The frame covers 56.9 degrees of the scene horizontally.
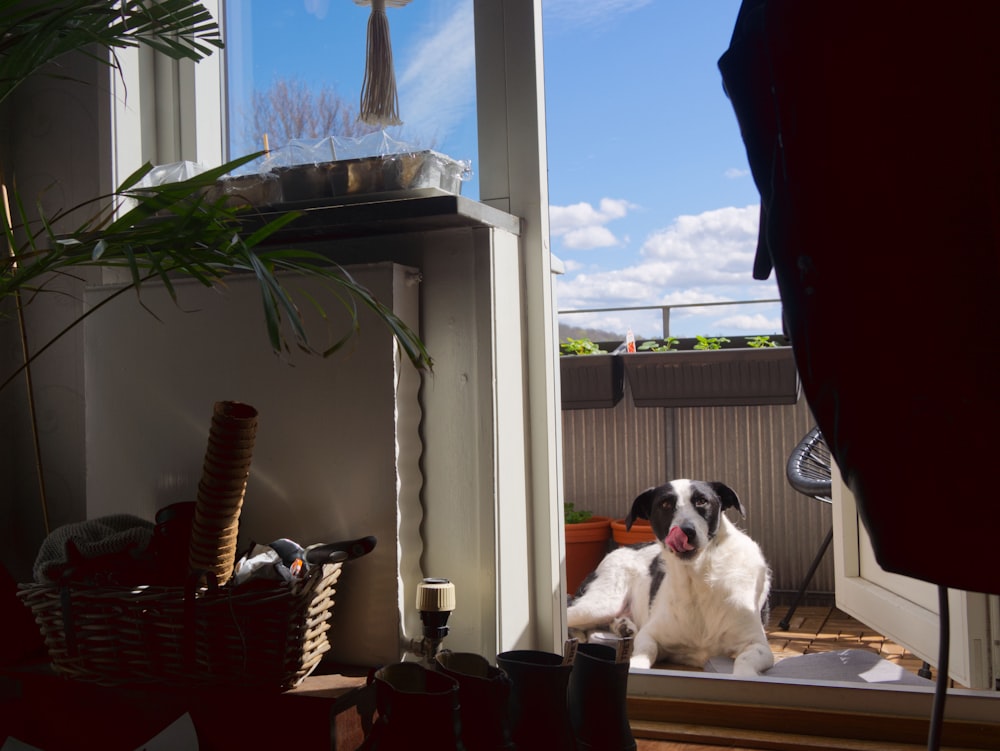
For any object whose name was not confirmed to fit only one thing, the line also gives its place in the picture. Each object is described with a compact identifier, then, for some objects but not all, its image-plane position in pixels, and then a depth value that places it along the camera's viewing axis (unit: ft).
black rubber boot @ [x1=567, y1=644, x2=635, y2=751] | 3.77
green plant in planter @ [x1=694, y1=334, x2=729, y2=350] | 9.05
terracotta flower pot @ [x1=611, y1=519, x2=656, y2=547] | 8.91
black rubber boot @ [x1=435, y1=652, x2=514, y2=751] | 3.48
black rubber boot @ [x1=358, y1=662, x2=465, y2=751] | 3.28
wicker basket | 3.75
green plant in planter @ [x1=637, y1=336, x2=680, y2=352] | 9.11
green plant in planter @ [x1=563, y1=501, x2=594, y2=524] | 9.12
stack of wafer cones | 3.92
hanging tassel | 5.29
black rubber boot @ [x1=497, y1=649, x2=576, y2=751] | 3.64
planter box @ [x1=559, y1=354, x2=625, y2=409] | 8.91
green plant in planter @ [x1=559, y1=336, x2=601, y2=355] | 9.29
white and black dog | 7.26
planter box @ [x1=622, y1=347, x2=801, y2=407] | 8.72
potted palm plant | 3.43
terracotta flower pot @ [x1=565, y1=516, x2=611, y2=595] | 8.84
